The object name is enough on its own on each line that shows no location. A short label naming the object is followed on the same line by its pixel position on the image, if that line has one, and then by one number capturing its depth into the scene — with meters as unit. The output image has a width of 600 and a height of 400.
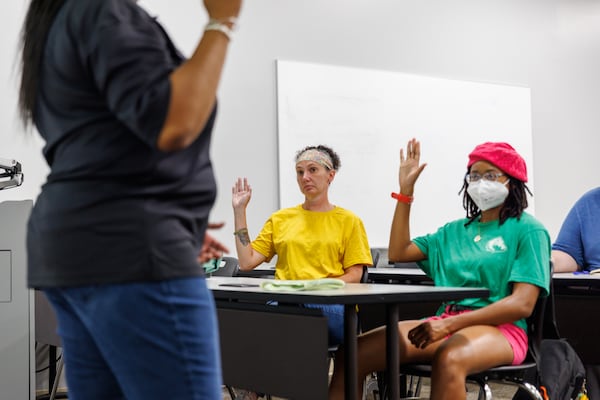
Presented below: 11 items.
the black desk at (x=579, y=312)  2.71
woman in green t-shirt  2.13
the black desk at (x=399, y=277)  3.15
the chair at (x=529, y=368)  2.17
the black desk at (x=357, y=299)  1.81
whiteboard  5.14
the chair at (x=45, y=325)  3.29
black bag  2.26
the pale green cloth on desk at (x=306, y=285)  2.05
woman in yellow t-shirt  3.07
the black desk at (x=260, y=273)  3.99
